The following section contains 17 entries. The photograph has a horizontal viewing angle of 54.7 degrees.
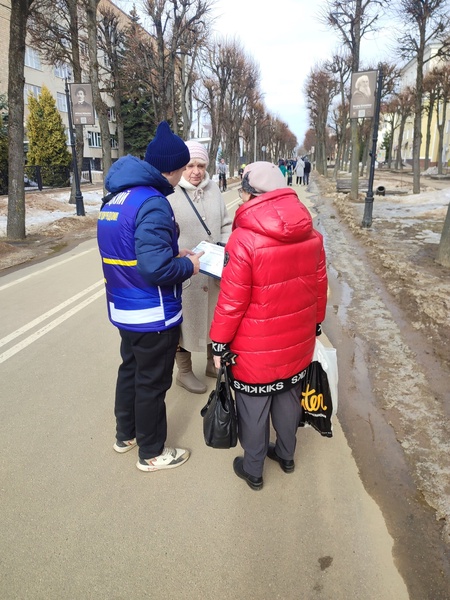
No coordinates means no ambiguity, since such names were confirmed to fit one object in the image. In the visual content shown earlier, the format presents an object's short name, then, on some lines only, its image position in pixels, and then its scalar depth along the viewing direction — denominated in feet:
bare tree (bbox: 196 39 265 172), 104.99
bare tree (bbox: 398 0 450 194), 50.49
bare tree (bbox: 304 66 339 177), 127.44
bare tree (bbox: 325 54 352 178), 97.91
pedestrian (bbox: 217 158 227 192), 84.33
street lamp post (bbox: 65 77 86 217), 49.19
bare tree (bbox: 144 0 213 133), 68.59
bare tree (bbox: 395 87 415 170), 127.03
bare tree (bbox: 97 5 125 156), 83.04
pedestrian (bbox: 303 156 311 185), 104.39
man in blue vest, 7.27
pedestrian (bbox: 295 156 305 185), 102.05
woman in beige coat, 11.01
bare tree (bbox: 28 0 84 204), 60.08
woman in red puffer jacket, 6.97
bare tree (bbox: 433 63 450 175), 99.30
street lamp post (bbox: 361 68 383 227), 37.22
